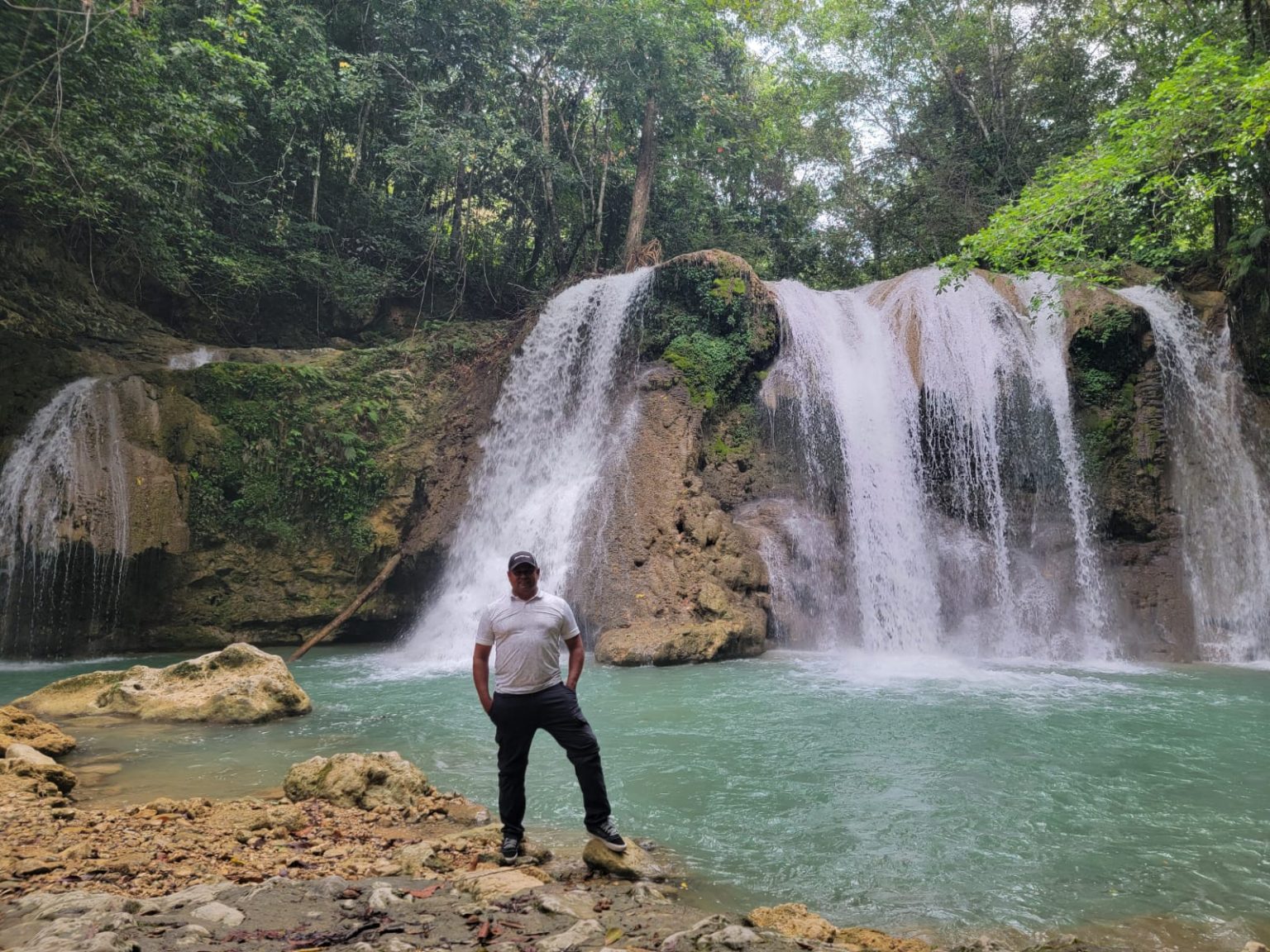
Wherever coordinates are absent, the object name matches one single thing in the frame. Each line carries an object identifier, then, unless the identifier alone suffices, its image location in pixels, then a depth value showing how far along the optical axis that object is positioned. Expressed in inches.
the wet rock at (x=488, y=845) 147.3
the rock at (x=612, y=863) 139.7
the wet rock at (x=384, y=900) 113.9
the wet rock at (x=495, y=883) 123.9
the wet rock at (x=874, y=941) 118.9
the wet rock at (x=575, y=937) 100.4
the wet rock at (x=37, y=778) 182.1
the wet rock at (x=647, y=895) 128.4
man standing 146.9
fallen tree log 491.5
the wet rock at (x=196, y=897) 110.8
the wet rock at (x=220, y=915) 105.5
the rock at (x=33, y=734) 227.9
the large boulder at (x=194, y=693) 287.7
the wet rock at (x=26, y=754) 197.8
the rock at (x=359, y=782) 185.9
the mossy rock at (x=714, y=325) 533.6
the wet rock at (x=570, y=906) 115.7
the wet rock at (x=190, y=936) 95.9
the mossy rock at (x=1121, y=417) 477.1
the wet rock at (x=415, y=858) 139.6
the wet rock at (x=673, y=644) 406.6
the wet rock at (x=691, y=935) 102.0
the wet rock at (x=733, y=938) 100.6
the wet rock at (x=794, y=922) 122.3
